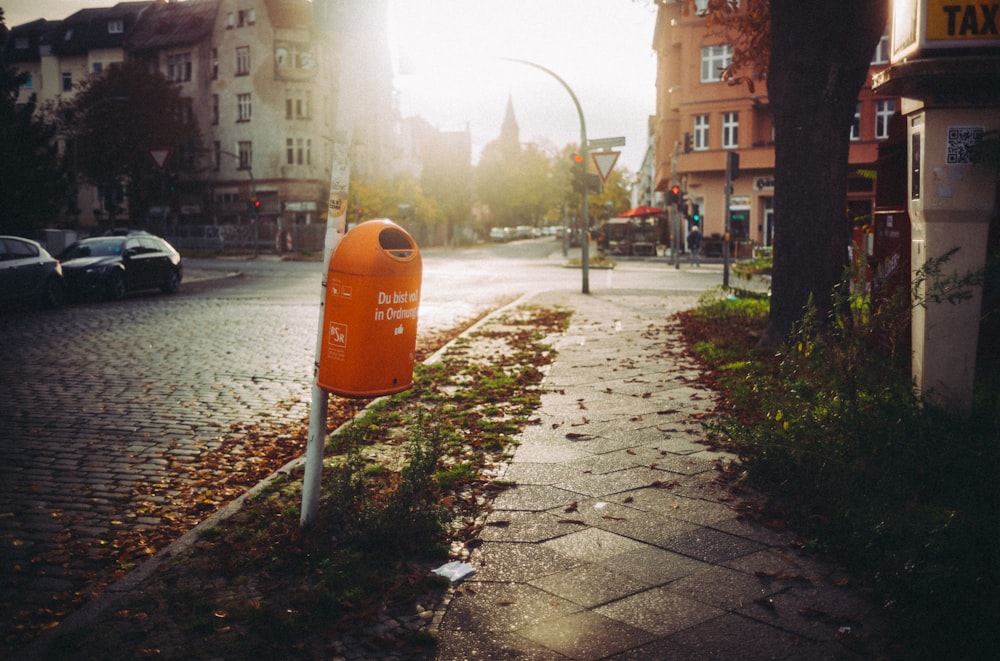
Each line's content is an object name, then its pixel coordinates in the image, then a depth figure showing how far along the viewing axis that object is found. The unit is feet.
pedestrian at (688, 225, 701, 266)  118.93
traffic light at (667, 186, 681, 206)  118.56
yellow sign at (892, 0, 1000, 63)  15.51
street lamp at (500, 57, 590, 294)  64.86
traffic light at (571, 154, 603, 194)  68.13
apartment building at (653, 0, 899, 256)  142.92
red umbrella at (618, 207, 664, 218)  165.48
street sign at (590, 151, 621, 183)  67.62
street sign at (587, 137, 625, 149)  65.05
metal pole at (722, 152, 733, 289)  65.41
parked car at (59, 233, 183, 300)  58.08
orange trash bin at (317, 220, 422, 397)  12.39
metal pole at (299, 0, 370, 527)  13.21
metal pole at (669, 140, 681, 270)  114.42
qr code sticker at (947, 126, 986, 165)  15.90
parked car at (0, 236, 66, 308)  49.55
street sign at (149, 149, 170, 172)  91.30
